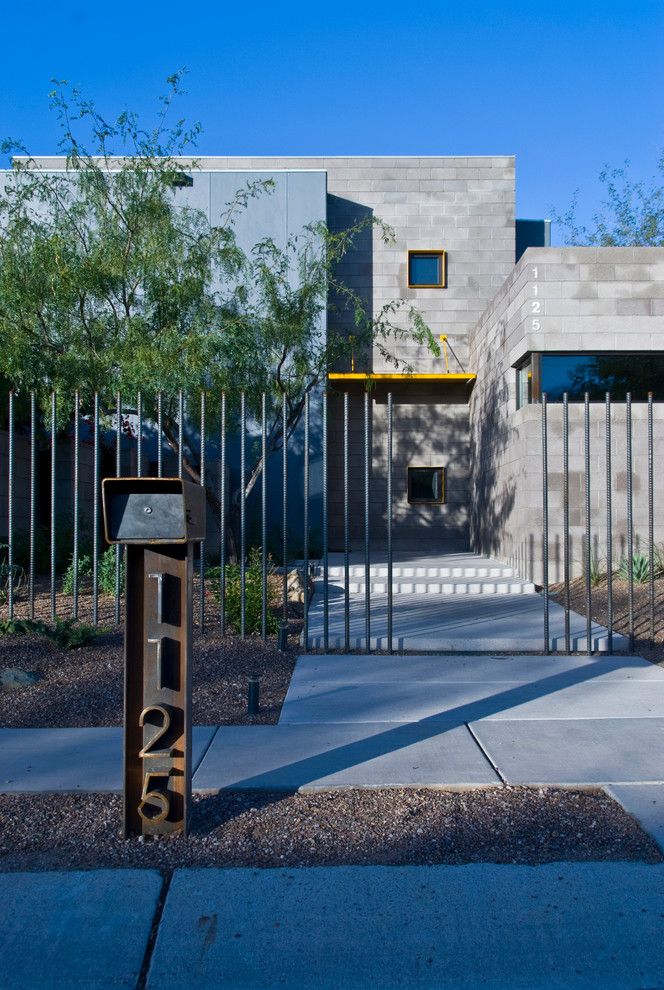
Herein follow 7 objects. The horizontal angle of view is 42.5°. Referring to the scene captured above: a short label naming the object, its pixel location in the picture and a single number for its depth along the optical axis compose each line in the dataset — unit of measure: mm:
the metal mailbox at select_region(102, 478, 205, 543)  4070
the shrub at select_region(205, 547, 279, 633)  9461
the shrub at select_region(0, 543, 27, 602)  10886
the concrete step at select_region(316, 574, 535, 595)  12695
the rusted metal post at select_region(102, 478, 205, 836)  4094
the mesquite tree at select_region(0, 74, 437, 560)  11086
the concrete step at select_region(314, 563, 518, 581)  14086
